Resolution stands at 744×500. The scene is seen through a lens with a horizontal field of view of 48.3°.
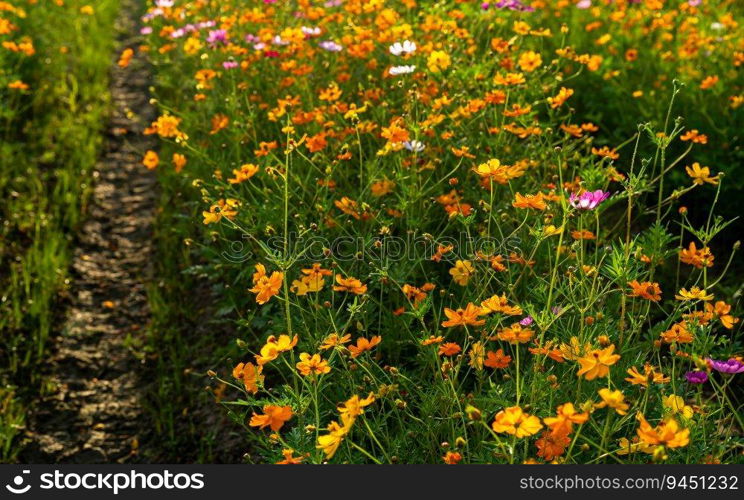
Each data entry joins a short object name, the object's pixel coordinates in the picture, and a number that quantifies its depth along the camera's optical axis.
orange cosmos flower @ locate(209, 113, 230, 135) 3.25
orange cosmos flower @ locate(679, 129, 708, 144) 2.73
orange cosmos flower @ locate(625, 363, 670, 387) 1.72
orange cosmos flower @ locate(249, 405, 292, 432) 1.79
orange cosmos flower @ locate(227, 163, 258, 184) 2.65
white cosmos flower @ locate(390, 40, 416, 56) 3.27
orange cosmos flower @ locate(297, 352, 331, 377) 1.86
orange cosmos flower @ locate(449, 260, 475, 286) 2.29
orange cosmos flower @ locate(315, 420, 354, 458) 1.63
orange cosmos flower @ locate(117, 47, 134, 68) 4.20
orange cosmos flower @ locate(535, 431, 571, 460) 1.72
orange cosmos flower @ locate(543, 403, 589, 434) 1.57
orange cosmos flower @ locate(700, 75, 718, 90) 3.43
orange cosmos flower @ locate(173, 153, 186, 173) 3.15
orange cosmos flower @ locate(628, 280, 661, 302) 2.02
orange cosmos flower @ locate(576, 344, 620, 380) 1.67
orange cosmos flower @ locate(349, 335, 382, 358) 1.98
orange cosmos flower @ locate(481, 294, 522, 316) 1.95
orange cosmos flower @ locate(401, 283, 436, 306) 2.12
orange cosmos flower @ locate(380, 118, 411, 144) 2.62
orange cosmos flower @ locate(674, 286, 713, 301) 2.01
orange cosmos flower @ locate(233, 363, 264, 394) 1.92
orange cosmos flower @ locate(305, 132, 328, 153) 2.75
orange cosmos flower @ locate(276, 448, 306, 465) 1.77
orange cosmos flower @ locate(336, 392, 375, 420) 1.70
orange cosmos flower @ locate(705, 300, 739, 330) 2.04
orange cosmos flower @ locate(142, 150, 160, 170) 3.18
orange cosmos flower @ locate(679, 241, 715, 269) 2.20
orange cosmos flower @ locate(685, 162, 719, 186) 2.28
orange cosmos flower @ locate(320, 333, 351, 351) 1.99
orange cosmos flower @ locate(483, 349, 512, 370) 2.03
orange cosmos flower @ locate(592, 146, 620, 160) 2.52
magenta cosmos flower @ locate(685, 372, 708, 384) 1.99
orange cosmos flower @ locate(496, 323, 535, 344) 1.93
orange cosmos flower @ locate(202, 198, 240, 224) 2.39
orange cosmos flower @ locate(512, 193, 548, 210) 2.13
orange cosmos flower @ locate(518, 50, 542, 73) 3.08
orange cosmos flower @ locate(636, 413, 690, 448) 1.54
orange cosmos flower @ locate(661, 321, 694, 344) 1.97
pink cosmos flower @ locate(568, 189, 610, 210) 2.11
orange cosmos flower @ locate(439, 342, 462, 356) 2.00
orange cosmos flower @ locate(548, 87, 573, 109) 2.87
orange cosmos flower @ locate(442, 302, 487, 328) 1.95
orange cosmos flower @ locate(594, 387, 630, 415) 1.59
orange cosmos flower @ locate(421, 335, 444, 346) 1.90
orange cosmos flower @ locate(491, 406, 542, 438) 1.59
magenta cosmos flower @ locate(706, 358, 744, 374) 1.94
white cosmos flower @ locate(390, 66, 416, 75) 2.98
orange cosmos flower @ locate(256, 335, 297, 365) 1.85
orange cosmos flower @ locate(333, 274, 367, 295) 2.16
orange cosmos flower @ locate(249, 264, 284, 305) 1.97
